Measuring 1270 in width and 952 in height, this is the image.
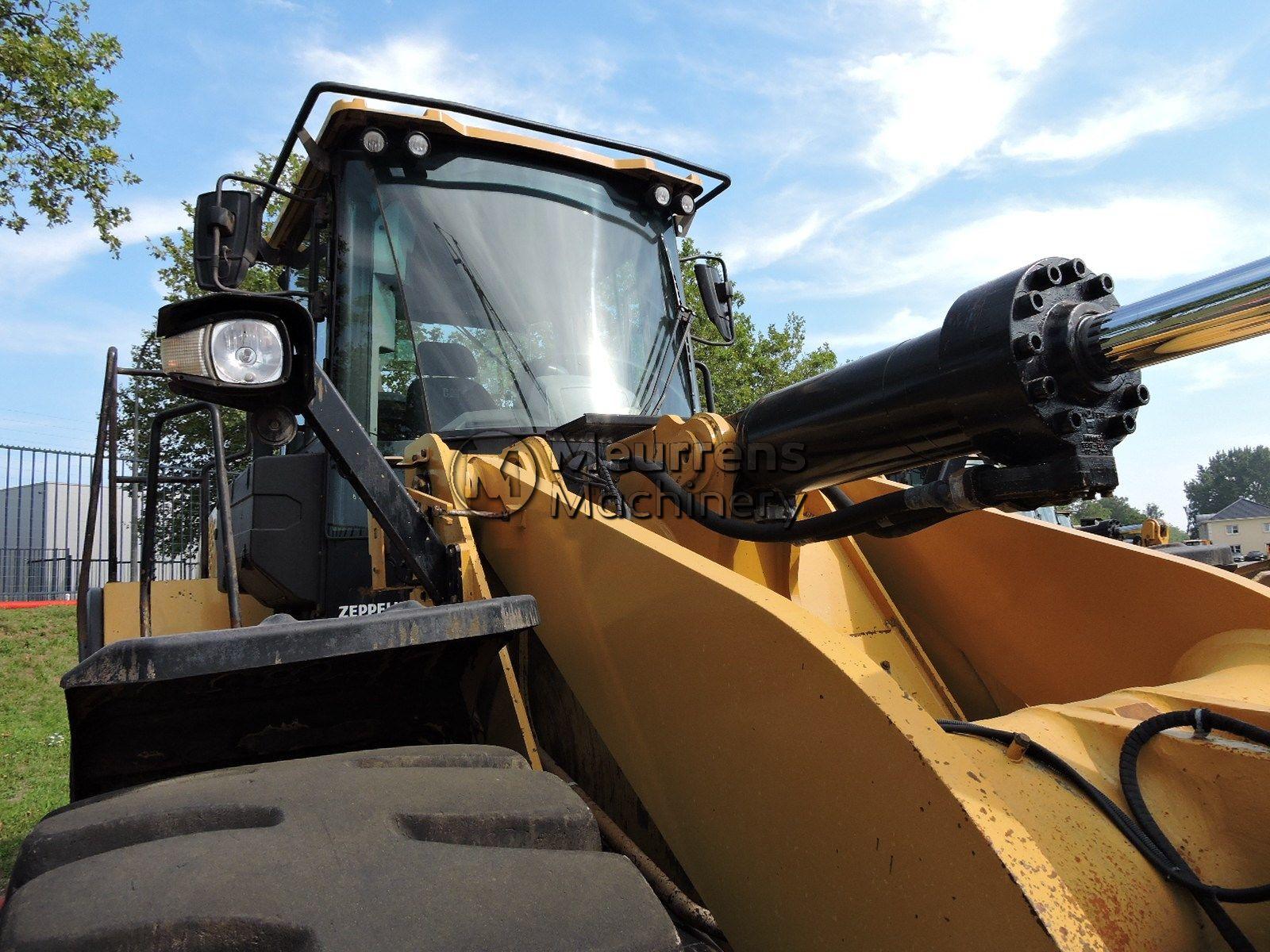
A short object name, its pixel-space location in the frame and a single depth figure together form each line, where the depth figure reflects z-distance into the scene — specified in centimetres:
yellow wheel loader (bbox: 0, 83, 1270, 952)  140
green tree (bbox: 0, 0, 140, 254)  1031
